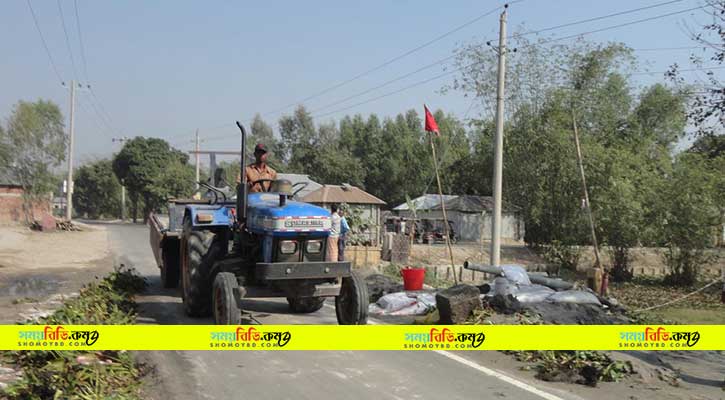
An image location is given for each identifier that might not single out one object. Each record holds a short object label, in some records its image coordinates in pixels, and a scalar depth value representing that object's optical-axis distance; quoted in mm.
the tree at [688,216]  24469
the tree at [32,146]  50219
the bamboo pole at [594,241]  18359
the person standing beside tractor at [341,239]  15844
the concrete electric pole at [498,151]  16172
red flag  15788
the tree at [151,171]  64000
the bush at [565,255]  28047
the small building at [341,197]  31109
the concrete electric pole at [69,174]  43562
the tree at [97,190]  83750
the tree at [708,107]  10578
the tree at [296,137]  68062
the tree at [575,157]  26141
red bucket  12367
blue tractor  7758
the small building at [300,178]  45325
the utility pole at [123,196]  72412
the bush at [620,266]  26500
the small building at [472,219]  40688
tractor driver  9117
